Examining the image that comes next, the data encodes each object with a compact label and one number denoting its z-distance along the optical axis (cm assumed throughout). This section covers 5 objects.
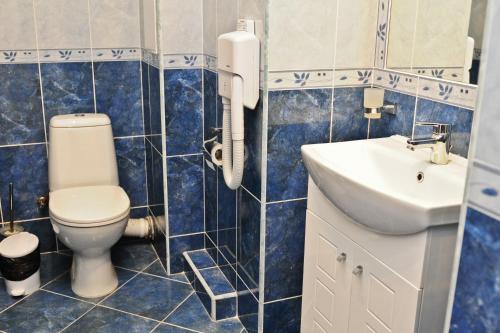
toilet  229
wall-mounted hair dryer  176
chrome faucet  150
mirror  150
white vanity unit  122
